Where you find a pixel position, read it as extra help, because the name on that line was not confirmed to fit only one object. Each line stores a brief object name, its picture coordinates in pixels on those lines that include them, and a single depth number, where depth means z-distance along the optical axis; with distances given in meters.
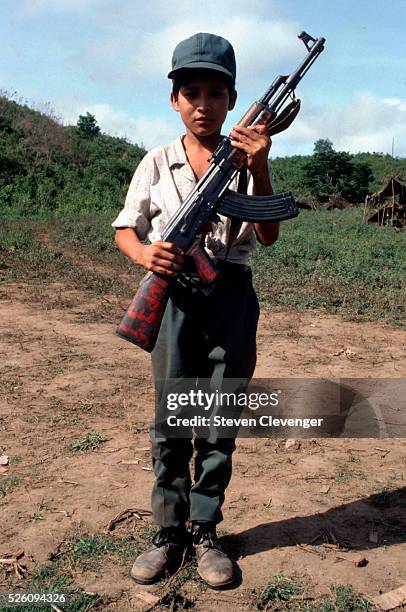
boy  2.23
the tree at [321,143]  45.08
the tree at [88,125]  26.91
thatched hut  18.28
